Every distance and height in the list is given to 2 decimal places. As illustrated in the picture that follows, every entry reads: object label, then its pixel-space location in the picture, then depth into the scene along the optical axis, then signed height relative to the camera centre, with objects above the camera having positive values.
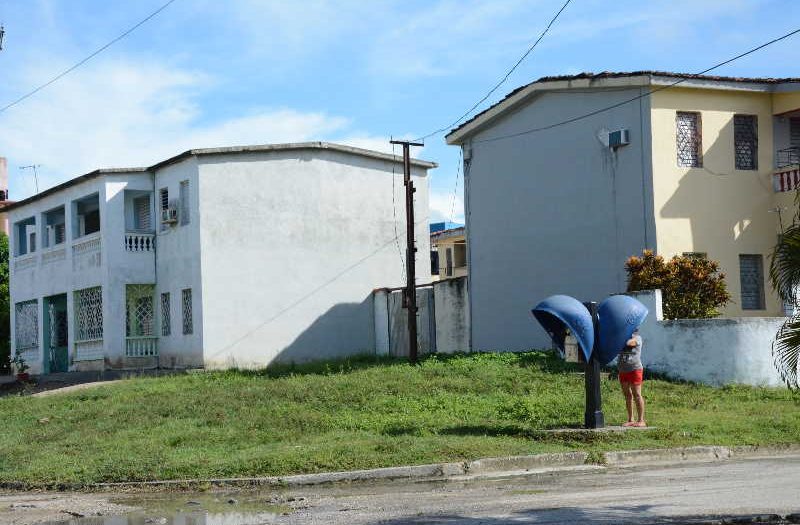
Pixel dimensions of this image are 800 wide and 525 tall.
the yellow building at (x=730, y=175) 25.17 +3.07
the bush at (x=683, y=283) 22.36 +0.53
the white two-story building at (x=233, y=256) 32.03 +2.06
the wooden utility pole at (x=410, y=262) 26.05 +1.33
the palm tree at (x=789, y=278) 10.59 +0.27
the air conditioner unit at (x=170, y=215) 32.69 +3.27
